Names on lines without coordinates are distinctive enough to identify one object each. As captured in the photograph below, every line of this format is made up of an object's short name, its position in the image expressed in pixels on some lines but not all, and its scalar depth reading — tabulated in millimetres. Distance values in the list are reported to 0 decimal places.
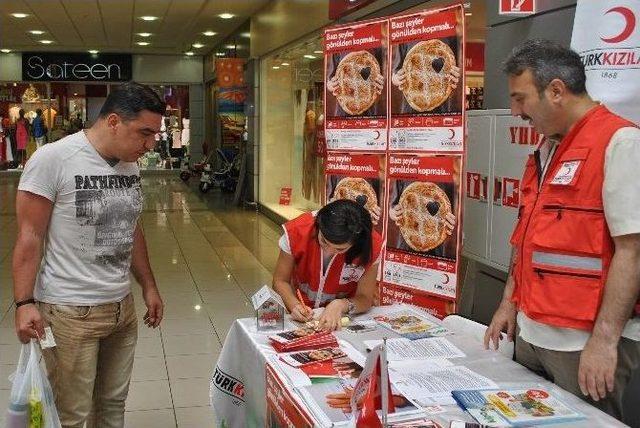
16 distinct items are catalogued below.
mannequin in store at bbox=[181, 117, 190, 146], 20847
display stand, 3596
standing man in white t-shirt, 2221
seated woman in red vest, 2590
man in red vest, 1745
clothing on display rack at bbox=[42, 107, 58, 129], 20531
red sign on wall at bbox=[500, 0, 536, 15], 3307
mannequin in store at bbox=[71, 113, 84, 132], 20891
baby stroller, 14547
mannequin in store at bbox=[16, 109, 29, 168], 19719
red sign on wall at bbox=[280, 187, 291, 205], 10828
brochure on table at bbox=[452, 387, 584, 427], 1661
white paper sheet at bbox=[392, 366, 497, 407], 1820
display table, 1777
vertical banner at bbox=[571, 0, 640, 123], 2357
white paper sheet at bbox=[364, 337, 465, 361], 2158
